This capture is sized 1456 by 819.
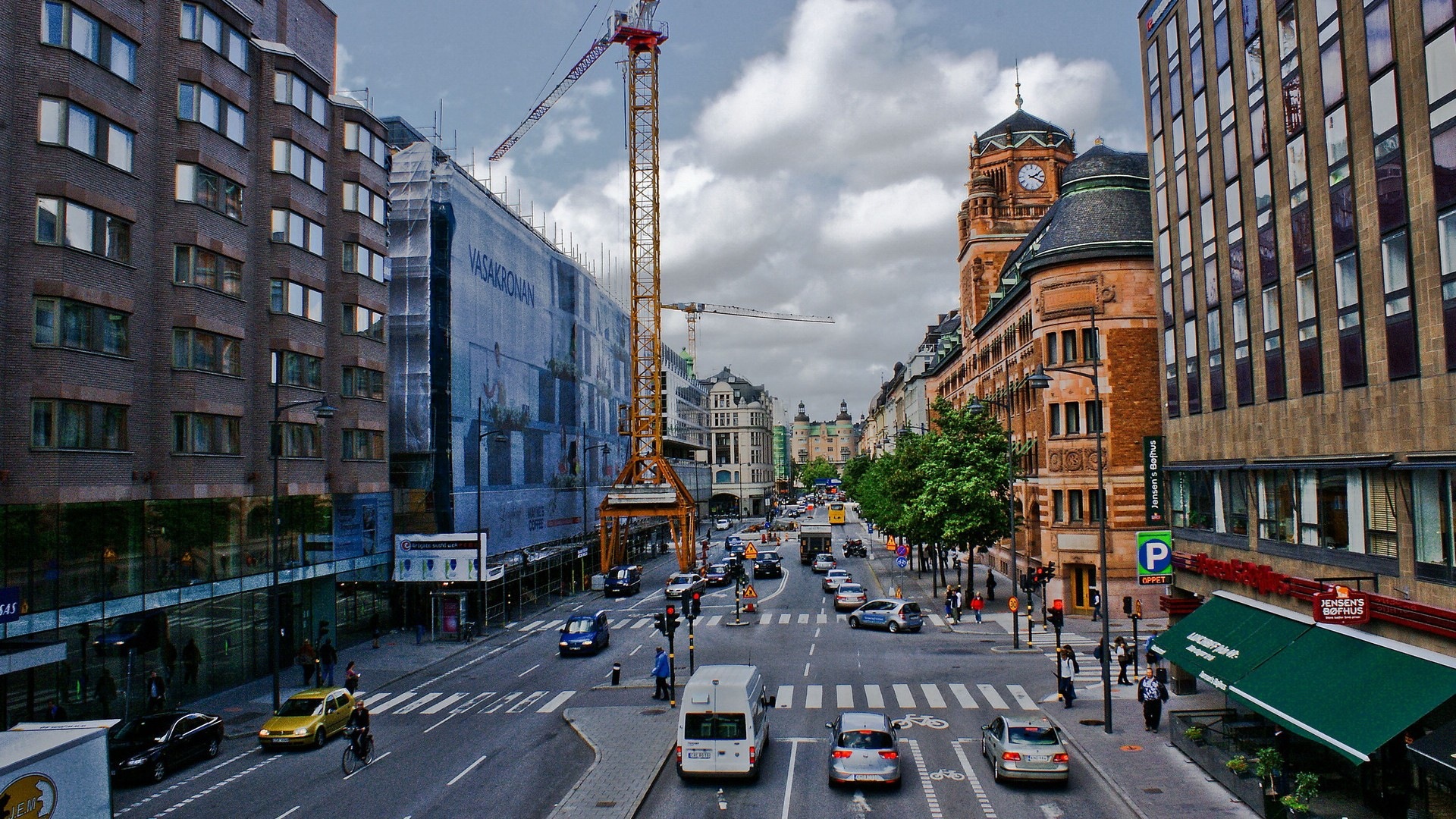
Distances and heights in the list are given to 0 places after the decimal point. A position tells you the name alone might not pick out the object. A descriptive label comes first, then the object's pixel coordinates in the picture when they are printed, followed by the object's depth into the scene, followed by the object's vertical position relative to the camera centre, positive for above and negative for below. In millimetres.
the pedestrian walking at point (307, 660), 34500 -6331
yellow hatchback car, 25609 -6348
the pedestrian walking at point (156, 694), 29375 -6187
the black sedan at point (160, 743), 22469 -6154
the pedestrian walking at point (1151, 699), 25844 -6347
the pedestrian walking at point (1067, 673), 29109 -6685
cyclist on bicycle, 23438 -6001
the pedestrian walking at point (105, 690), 28719 -5915
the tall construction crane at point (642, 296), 78812 +16470
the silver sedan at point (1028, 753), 20875 -6223
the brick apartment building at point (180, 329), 26641 +5375
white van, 21172 -5657
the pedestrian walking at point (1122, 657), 32938 -6693
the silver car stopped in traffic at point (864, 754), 20562 -6082
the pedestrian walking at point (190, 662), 32688 -5860
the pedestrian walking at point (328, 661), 35312 -6452
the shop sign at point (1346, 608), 19766 -3089
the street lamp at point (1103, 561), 25906 -2804
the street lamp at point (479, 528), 44625 -2319
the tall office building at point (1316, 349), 17953 +2494
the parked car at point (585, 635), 40031 -6571
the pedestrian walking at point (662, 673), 30281 -6197
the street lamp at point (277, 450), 28484 +1059
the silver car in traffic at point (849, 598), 52094 -6908
